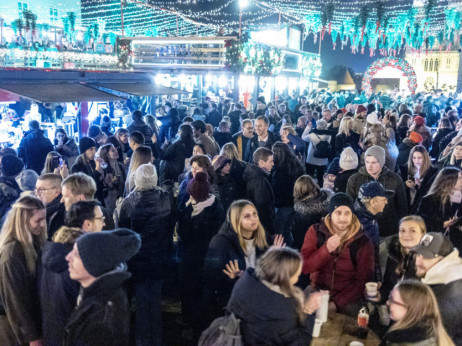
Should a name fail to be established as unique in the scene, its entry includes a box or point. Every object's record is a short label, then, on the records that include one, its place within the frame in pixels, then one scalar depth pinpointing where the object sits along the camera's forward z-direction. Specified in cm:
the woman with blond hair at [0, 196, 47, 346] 330
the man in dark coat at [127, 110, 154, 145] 905
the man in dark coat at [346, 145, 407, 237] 535
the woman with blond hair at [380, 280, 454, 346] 269
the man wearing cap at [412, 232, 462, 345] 315
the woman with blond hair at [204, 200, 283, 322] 398
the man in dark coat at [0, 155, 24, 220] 511
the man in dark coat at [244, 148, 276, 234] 570
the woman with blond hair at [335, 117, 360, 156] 914
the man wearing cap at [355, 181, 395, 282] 463
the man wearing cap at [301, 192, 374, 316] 398
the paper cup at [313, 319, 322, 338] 340
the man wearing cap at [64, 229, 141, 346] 276
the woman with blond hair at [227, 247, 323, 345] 281
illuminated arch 3048
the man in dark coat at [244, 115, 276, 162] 816
